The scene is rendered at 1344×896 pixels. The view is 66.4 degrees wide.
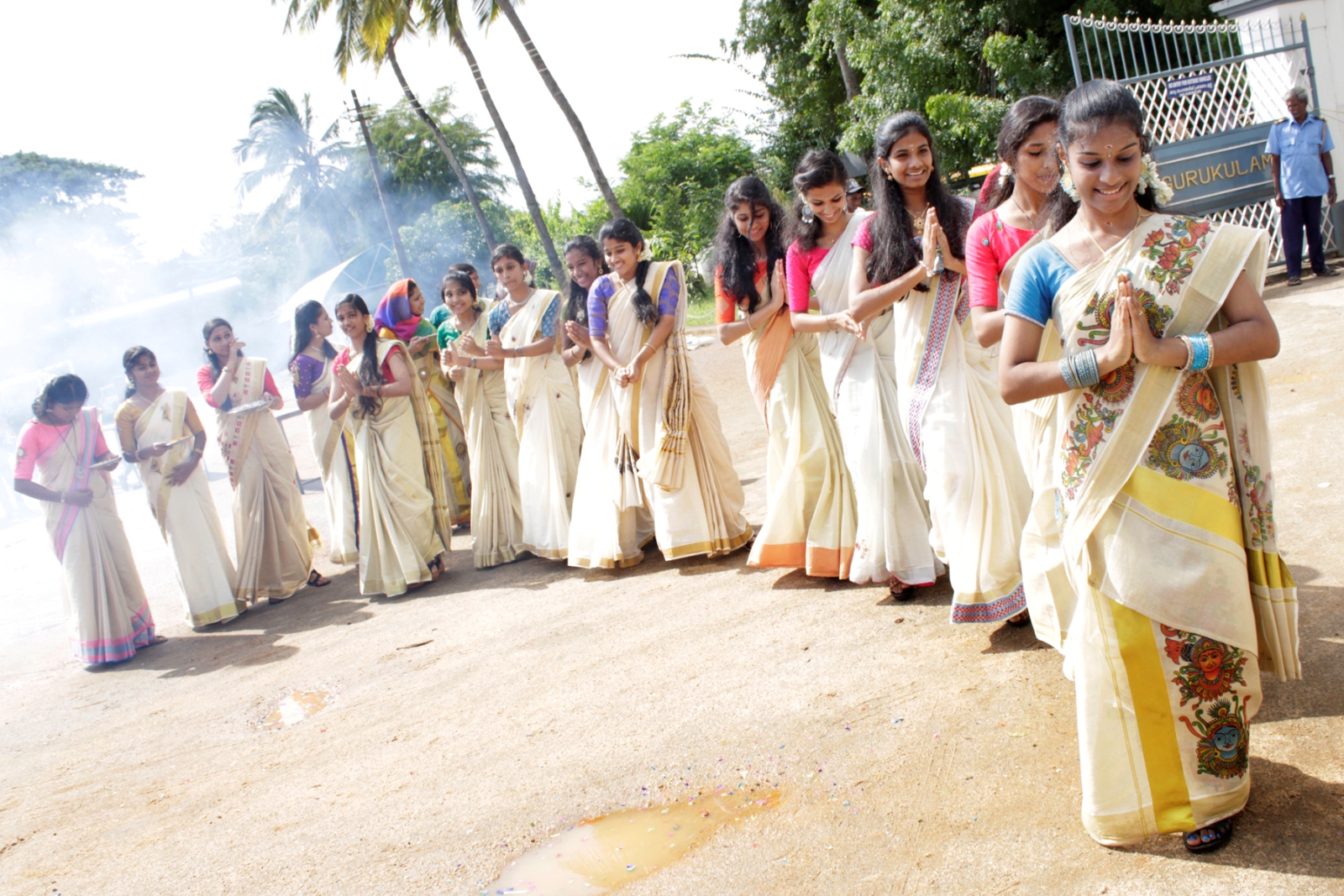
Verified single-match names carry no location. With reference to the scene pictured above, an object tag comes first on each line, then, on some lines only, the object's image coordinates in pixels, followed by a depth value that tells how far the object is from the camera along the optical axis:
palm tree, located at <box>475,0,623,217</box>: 14.39
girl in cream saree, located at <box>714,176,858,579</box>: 4.73
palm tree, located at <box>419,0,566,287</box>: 16.91
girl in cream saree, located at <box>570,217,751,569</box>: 5.52
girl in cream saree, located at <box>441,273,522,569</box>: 6.60
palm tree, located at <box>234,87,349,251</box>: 41.31
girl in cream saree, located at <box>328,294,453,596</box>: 6.34
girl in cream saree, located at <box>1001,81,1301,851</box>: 2.23
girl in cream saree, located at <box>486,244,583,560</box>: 6.38
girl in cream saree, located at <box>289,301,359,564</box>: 6.75
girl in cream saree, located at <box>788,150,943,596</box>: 4.25
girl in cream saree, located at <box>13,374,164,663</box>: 6.22
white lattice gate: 9.39
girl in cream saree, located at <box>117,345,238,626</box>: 6.63
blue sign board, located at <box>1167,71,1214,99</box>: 9.30
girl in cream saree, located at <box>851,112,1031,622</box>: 3.74
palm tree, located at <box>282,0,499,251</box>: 18.00
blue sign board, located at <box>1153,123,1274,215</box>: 9.46
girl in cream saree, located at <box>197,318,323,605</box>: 6.92
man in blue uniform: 8.75
